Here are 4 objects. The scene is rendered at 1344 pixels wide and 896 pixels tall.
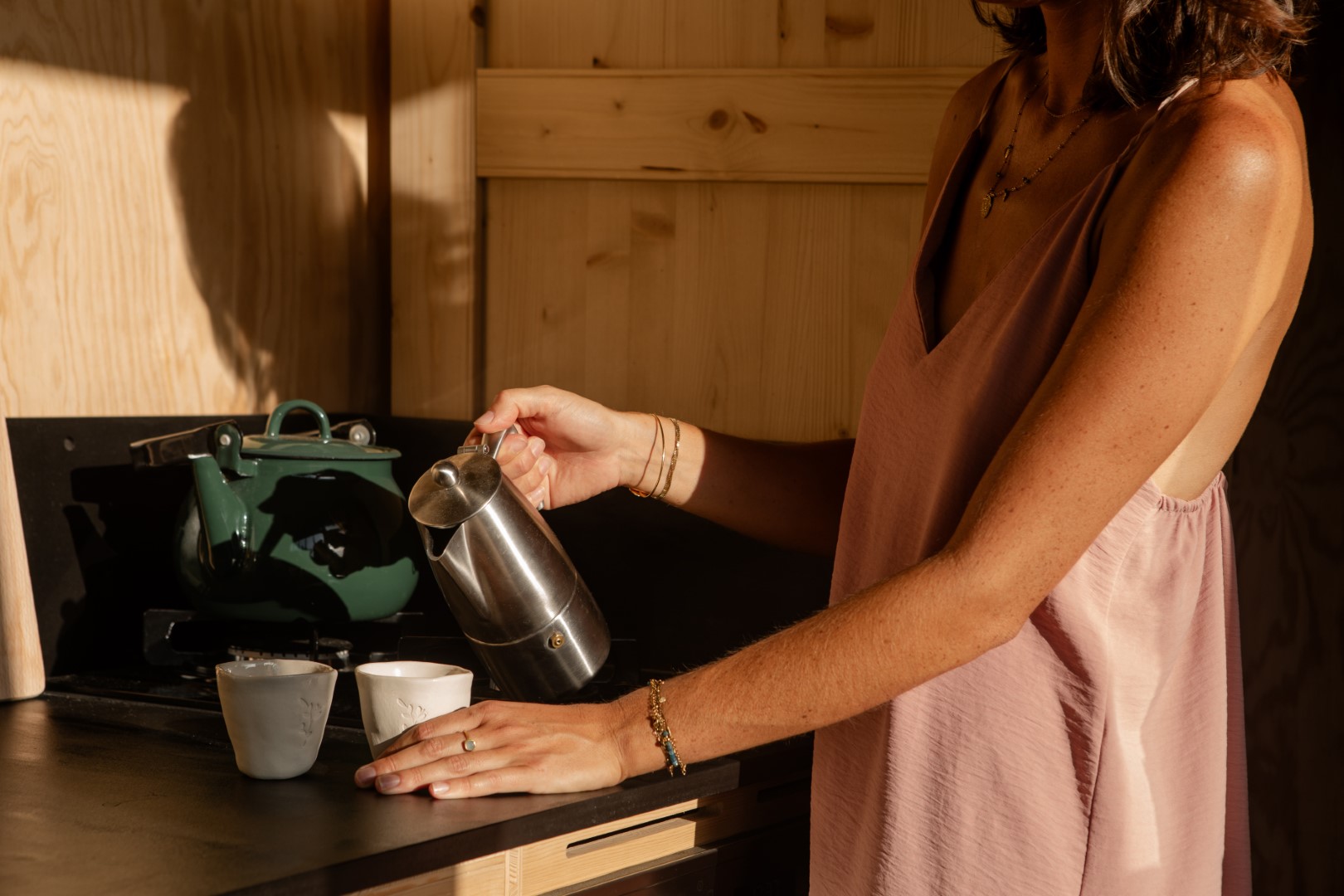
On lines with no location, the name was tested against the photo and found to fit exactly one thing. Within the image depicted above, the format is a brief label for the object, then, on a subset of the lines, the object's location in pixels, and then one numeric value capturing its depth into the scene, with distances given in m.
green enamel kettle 1.44
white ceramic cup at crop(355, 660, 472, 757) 1.07
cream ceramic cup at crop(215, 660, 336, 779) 1.06
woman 0.82
